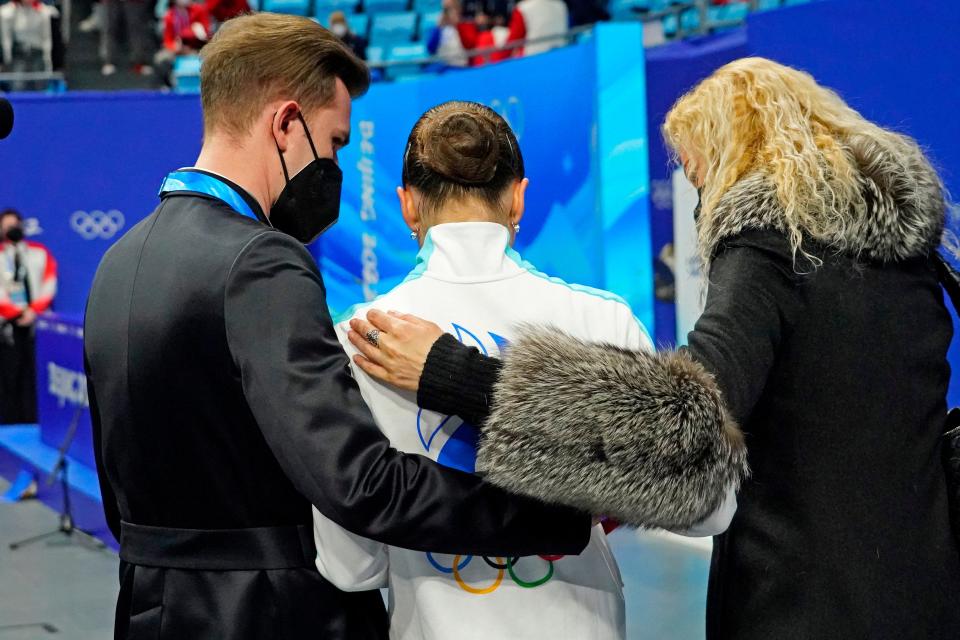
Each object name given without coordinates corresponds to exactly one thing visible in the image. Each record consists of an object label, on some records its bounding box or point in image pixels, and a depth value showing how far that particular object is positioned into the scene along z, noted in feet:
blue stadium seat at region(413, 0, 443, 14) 48.29
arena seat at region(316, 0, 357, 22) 47.03
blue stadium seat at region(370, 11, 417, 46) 46.50
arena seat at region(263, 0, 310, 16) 46.19
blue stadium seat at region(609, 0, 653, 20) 36.57
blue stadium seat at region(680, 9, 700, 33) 31.17
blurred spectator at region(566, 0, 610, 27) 36.45
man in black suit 4.56
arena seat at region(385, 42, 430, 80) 44.32
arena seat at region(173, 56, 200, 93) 42.80
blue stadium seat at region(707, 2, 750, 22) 28.91
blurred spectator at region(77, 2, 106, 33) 50.37
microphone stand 20.12
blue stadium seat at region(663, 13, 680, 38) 28.91
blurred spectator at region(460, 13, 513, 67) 37.35
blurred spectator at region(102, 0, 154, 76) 46.44
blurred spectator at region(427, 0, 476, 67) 41.52
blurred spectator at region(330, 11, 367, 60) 40.47
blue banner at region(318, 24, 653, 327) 25.96
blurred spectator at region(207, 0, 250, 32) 42.75
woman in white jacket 5.07
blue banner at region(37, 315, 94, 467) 21.17
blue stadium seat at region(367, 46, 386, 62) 45.34
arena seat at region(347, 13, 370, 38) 47.32
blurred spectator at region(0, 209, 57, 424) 32.71
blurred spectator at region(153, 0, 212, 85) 43.96
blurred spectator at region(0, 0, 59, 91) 43.65
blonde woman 4.89
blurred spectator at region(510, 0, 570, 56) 34.78
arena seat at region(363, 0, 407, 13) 48.21
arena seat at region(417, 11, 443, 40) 46.74
